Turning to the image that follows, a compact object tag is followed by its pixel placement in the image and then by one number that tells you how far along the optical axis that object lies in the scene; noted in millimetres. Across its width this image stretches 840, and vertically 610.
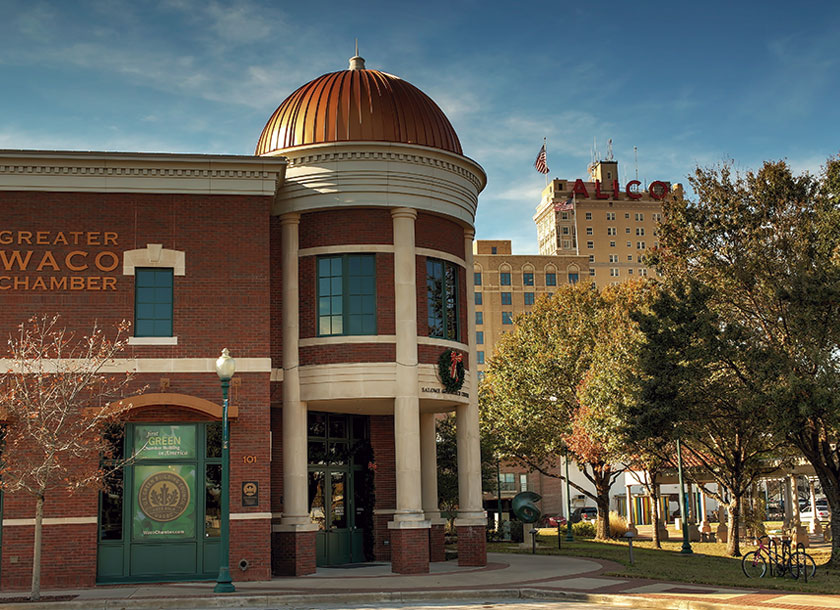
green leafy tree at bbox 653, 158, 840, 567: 23875
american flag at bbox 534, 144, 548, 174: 95856
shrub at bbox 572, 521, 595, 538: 45375
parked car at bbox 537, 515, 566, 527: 68312
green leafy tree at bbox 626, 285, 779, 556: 25531
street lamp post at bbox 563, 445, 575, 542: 39531
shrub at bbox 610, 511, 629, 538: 41094
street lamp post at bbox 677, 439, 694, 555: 30406
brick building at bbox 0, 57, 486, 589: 21594
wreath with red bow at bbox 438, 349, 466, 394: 24672
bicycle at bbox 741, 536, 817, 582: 20720
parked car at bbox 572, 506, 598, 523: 71950
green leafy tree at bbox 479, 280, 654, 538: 38062
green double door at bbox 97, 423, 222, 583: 21297
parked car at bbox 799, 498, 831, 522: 63247
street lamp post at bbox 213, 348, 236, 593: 18797
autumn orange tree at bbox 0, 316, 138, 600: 18766
